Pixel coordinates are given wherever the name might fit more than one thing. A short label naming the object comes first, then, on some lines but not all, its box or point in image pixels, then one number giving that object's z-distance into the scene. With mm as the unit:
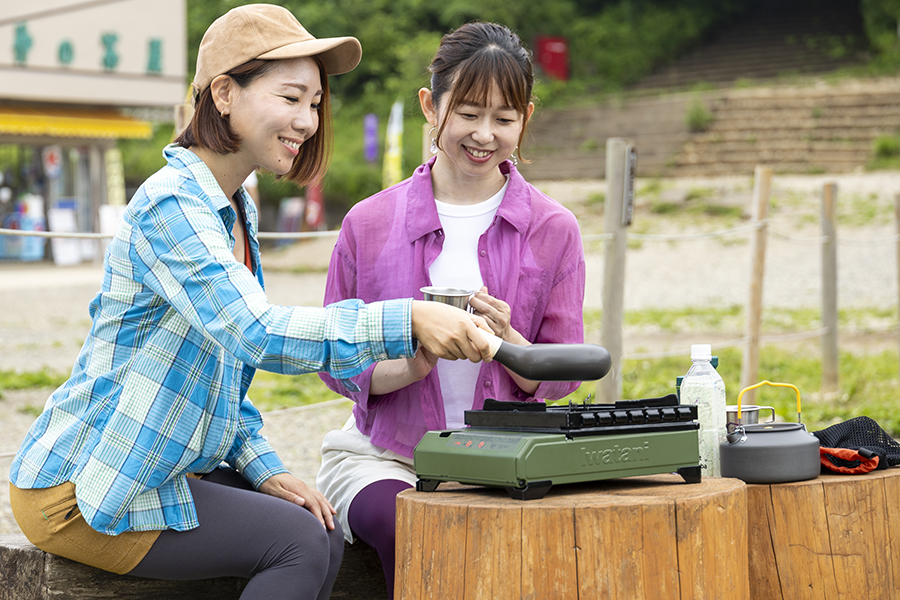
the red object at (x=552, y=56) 24297
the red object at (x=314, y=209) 19391
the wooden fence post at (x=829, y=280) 6258
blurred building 16156
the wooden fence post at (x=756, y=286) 5609
